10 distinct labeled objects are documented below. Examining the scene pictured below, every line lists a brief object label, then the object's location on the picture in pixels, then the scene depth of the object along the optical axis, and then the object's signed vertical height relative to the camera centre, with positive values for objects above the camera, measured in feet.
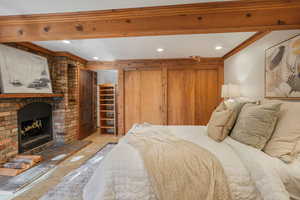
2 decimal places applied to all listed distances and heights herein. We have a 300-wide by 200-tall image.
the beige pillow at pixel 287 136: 3.82 -1.13
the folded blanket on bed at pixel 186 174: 3.62 -2.10
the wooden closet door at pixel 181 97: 12.98 +0.18
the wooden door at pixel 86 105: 13.42 -0.63
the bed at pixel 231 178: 3.43 -2.15
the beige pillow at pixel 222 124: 5.52 -1.05
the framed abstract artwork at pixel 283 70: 5.25 +1.24
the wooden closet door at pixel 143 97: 13.29 +0.19
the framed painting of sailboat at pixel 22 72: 7.57 +1.70
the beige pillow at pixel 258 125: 4.42 -0.89
